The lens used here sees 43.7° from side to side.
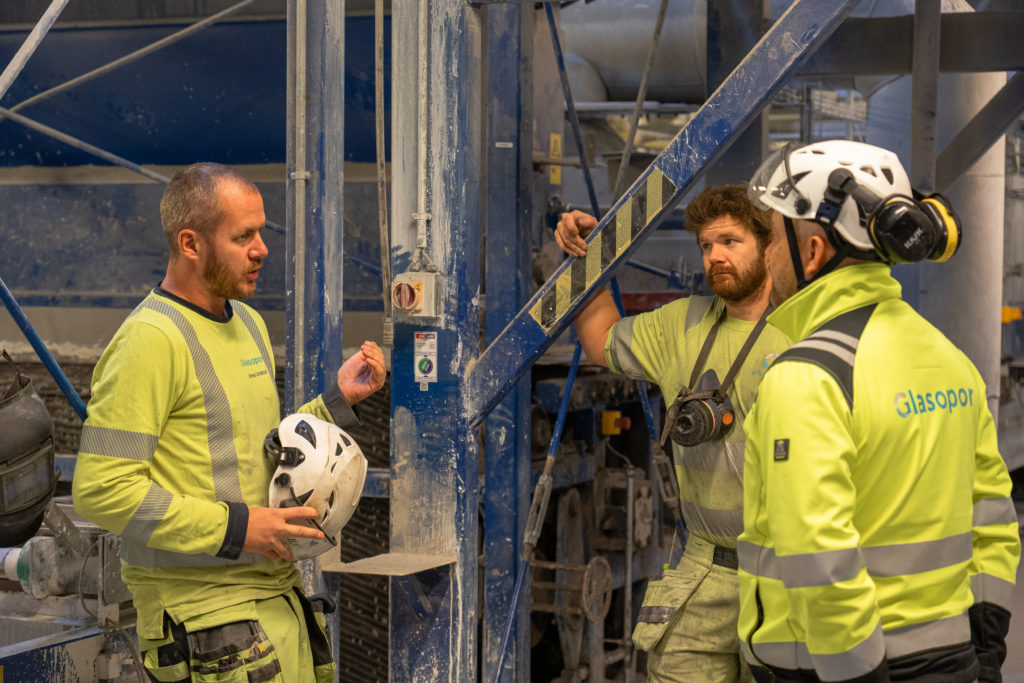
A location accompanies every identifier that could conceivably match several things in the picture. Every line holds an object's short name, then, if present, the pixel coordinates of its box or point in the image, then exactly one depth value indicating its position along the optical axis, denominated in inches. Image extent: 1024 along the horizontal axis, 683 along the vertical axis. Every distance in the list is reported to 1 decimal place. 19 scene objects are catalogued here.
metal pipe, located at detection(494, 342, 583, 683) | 164.2
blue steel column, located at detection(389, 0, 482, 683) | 145.7
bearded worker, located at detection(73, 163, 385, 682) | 110.1
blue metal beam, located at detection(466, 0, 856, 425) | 123.0
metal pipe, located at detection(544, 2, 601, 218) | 176.6
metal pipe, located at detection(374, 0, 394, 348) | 143.5
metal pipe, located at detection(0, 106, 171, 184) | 208.8
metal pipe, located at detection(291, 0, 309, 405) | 159.8
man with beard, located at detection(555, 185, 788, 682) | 135.7
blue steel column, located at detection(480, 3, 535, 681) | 168.4
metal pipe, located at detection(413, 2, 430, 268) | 145.1
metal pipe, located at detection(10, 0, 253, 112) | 200.2
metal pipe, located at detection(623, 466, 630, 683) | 229.0
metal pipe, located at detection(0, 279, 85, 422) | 145.8
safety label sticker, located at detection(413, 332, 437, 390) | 147.9
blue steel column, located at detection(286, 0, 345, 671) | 160.9
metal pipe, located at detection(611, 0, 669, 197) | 170.1
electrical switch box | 145.6
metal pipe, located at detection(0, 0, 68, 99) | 144.9
